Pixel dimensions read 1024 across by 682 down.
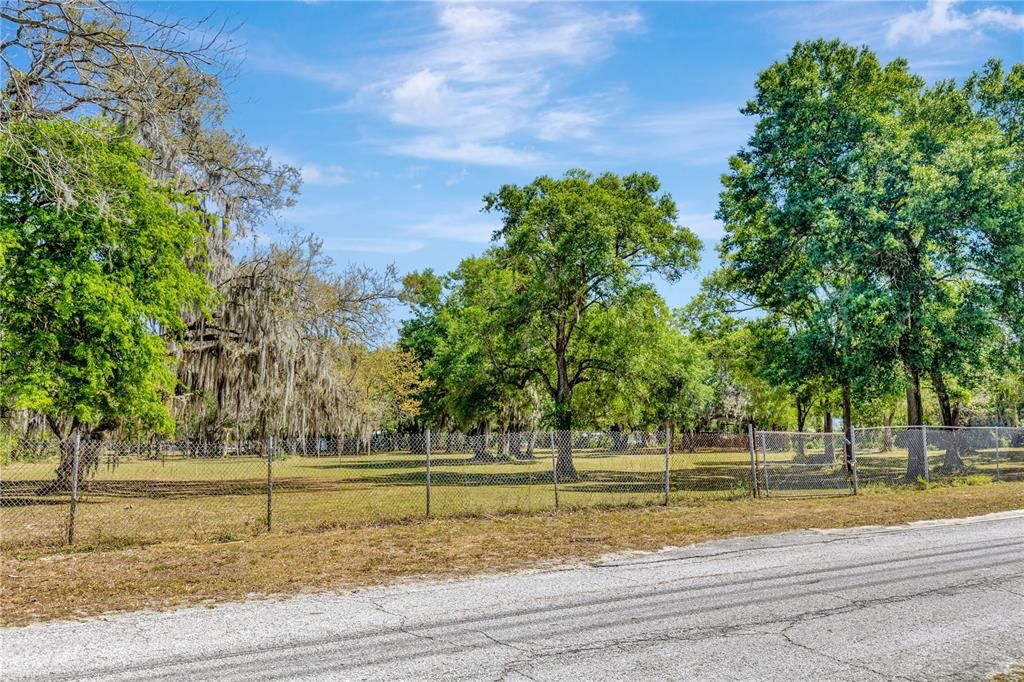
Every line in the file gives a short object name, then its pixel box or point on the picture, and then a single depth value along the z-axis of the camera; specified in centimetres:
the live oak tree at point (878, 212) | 2458
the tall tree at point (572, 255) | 2966
